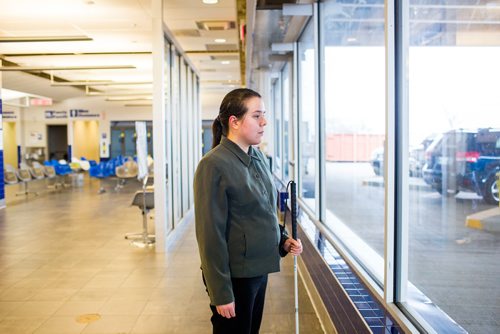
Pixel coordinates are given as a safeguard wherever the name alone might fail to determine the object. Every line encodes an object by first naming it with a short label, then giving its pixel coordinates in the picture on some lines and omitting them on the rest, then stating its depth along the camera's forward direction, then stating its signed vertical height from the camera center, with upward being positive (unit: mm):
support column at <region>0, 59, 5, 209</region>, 11039 -841
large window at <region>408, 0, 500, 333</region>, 2775 -2
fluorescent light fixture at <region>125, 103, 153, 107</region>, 22748 +2218
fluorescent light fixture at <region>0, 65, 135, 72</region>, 10119 +1865
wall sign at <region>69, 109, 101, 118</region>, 23219 +1804
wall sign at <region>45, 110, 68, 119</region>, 23533 +1855
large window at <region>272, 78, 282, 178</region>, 12990 +799
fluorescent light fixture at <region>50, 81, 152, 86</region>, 13181 +2133
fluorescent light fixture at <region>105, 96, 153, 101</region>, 19844 +2239
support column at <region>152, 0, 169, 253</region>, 6434 +296
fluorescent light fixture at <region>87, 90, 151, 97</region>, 17977 +2237
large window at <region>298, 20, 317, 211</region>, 7920 +504
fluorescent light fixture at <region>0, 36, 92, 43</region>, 8984 +2194
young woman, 1985 -304
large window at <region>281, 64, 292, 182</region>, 11325 +655
